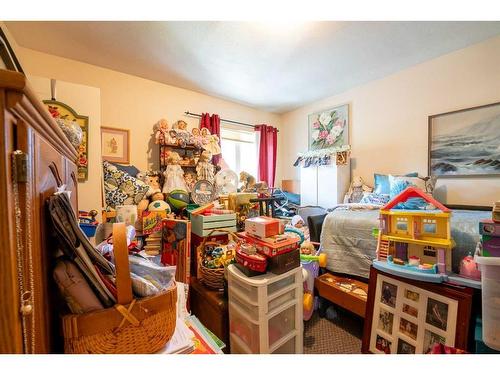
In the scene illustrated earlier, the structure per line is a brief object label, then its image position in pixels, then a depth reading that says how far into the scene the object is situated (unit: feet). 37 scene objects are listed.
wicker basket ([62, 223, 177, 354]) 1.55
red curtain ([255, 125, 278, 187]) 11.77
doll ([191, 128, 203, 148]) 8.39
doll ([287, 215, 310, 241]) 6.82
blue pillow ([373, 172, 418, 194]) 7.44
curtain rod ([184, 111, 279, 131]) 9.41
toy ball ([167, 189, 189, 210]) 6.78
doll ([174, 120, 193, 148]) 8.15
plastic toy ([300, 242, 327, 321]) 4.35
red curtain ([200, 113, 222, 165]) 9.62
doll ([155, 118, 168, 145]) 7.98
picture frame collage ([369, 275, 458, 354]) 3.11
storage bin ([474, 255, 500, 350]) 2.61
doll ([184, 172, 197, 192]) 8.26
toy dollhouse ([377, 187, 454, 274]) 3.33
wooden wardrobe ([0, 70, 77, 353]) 1.07
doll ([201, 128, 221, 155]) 8.73
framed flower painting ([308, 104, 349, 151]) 9.87
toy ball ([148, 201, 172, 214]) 6.28
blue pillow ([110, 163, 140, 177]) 7.03
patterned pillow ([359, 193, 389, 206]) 7.00
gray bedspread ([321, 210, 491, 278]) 4.70
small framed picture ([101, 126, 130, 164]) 7.64
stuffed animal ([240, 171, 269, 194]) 6.85
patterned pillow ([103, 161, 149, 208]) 6.16
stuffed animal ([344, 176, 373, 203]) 8.54
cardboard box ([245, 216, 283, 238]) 3.39
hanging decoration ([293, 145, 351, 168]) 8.73
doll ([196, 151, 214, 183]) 8.46
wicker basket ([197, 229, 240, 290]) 4.00
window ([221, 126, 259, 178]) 10.94
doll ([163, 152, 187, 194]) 7.58
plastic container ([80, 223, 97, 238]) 4.43
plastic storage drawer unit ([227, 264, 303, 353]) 3.03
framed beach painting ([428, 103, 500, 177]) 6.25
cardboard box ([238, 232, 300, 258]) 3.19
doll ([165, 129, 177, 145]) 8.03
